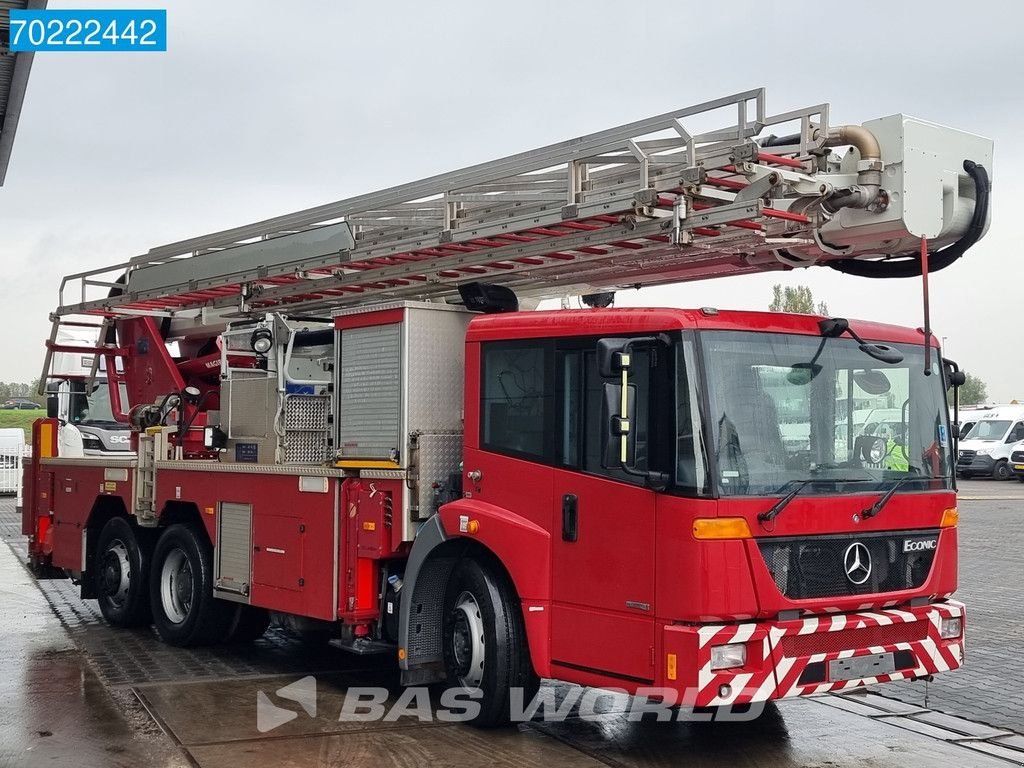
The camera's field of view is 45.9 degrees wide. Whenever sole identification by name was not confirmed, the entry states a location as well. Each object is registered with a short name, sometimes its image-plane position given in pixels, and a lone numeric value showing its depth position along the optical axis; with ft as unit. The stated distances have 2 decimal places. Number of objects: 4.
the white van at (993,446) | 116.37
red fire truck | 20.27
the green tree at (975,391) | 341.06
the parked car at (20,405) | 220.23
